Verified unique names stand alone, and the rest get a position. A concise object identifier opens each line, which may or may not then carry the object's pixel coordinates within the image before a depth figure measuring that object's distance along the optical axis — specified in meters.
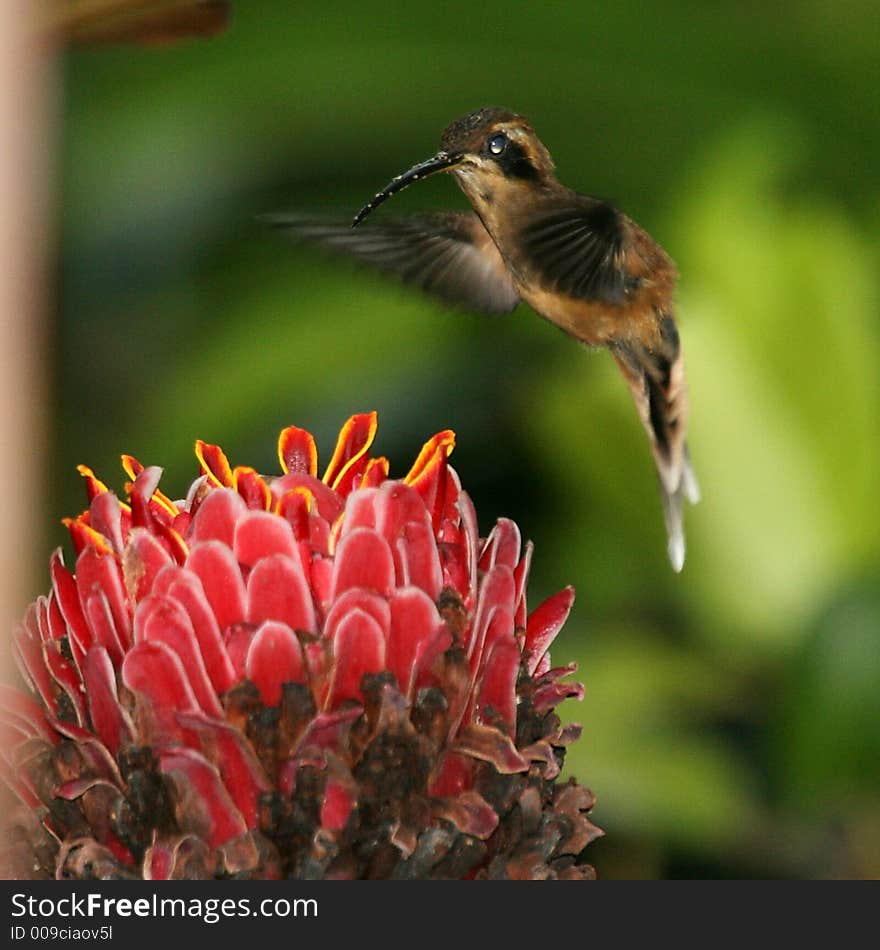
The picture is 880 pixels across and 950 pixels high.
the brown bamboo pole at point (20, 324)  1.54
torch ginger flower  1.80
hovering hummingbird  1.88
